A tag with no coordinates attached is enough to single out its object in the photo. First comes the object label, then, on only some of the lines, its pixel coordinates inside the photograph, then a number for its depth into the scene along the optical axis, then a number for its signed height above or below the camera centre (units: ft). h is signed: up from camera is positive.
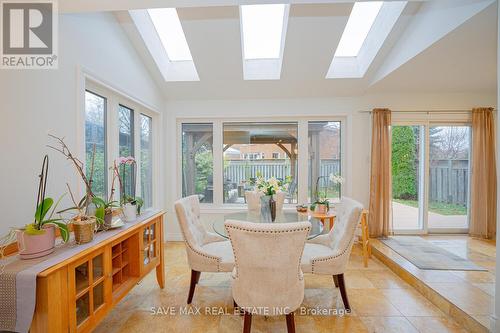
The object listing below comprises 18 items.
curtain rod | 12.00 +2.91
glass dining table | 7.11 -1.91
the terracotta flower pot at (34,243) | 3.99 -1.40
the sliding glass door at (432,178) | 12.42 -0.68
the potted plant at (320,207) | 9.76 -1.78
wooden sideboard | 3.69 -2.41
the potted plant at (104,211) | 5.39 -1.10
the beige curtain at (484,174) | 11.57 -0.42
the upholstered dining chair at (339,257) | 6.53 -2.72
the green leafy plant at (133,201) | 6.75 -1.06
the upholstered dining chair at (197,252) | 6.69 -2.69
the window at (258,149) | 12.83 +0.95
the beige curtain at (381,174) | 11.65 -0.42
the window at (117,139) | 7.57 +1.04
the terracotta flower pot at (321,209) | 9.72 -1.87
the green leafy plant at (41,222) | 4.03 -1.05
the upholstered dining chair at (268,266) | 4.50 -2.10
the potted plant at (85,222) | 4.69 -1.21
